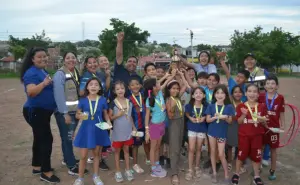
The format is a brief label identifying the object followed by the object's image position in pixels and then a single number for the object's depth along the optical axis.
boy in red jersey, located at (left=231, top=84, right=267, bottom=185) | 4.48
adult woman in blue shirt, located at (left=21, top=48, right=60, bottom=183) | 4.60
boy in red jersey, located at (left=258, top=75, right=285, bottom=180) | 4.75
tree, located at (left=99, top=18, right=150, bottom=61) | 41.81
